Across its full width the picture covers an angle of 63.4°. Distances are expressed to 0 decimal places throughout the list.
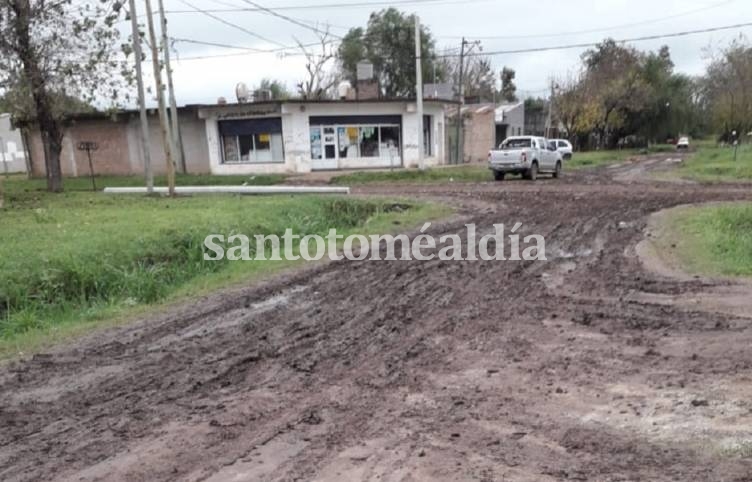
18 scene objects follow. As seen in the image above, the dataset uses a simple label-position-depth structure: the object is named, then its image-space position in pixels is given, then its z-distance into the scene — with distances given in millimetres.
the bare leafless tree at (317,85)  52066
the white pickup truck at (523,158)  27203
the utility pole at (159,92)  20344
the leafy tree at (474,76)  72062
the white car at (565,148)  46959
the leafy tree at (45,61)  22266
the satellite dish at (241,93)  38812
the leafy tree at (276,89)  60075
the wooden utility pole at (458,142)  41250
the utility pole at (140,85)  21422
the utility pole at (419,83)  28878
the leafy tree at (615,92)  58844
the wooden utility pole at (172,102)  30000
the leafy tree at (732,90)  51188
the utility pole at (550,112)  61750
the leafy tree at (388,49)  57312
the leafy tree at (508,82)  85631
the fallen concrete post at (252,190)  22234
